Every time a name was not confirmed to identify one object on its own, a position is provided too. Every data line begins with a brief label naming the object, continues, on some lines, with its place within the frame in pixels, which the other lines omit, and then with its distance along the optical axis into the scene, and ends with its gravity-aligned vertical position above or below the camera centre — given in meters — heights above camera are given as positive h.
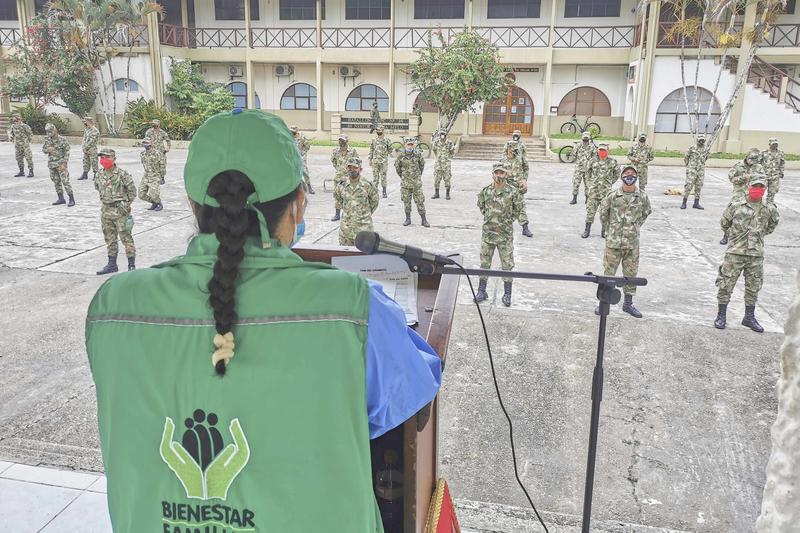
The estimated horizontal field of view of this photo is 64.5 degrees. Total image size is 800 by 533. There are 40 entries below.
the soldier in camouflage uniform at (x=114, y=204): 7.39 -0.90
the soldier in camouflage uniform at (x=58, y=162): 11.57 -0.66
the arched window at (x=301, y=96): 25.12 +1.24
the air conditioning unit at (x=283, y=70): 24.88 +2.22
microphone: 1.49 -0.29
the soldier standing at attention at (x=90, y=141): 13.19 -0.32
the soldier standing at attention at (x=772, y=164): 11.04 -0.52
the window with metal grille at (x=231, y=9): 24.81 +4.52
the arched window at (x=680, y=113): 20.67 +0.63
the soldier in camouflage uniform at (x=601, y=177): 9.96 -0.71
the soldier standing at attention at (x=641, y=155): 11.20 -0.42
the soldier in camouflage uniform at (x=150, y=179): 11.15 -0.92
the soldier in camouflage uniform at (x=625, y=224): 6.29 -0.90
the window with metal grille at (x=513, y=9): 23.19 +4.37
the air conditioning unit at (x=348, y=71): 24.41 +2.16
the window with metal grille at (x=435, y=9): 23.58 +4.39
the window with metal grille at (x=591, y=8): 22.58 +4.32
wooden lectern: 1.61 -0.81
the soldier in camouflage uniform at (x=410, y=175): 10.48 -0.74
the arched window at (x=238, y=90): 25.56 +1.46
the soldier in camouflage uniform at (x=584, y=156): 11.70 -0.46
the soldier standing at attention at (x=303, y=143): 12.94 -0.33
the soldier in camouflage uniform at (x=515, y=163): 10.59 -0.55
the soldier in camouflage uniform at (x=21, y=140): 14.08 -0.34
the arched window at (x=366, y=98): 24.48 +1.17
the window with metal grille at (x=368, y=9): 23.95 +4.42
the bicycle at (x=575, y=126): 22.92 +0.18
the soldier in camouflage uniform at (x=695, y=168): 11.80 -0.65
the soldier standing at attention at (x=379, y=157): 13.08 -0.57
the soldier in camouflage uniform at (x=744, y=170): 8.94 -0.52
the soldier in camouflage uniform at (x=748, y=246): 5.79 -1.01
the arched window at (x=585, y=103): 23.22 +1.01
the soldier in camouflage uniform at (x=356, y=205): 7.64 -0.90
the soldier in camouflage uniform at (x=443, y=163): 12.83 -0.66
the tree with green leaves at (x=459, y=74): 18.92 +1.65
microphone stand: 1.77 -0.49
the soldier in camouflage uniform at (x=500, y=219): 6.64 -0.91
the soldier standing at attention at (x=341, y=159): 10.51 -0.53
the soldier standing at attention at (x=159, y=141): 12.13 -0.28
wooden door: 23.89 +0.61
